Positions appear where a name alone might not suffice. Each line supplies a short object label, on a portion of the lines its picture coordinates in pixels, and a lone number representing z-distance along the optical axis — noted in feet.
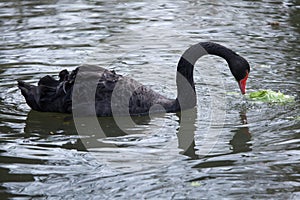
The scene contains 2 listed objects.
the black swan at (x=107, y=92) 44.42
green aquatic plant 46.24
